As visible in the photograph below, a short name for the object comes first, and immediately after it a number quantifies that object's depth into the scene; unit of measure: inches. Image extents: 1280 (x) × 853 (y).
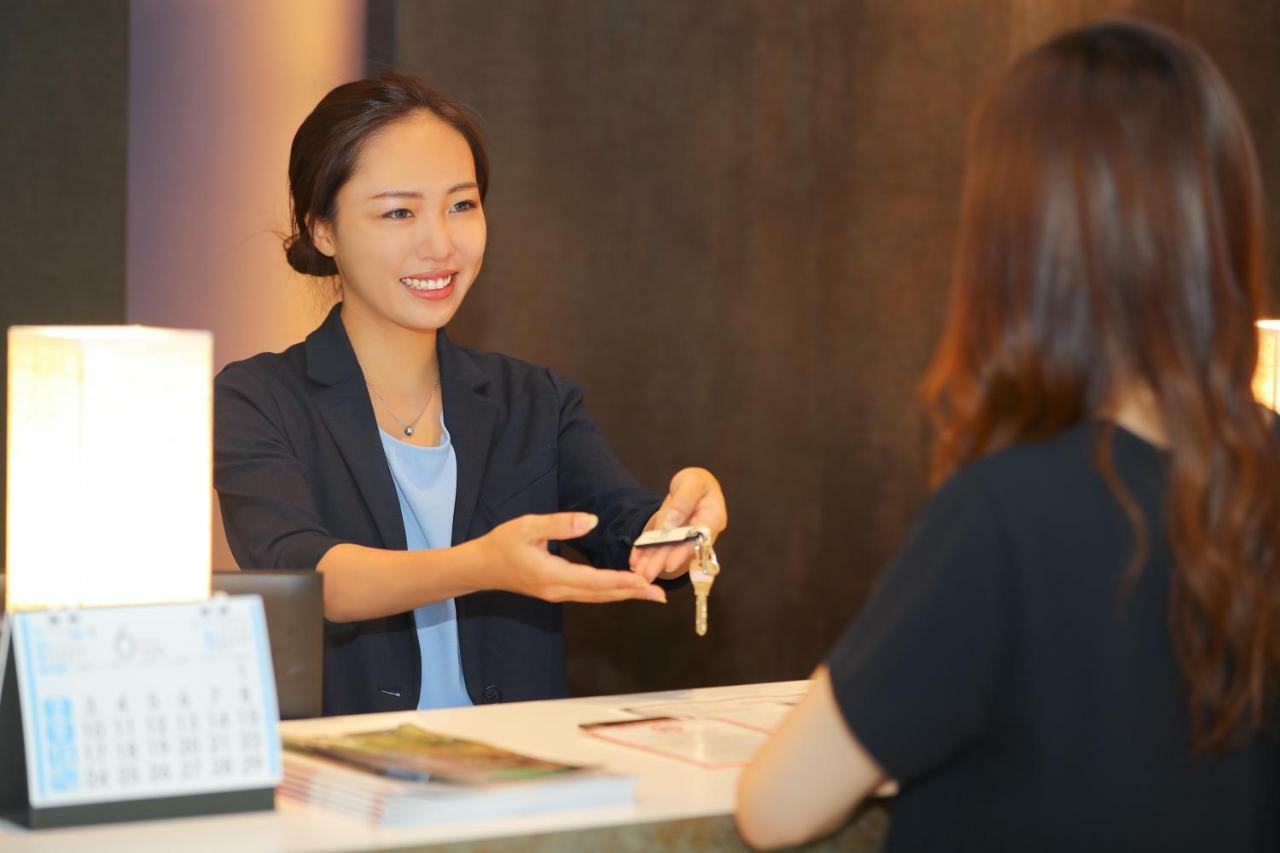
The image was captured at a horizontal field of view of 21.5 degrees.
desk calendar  86.4
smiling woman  115.3
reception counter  84.9
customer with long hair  80.0
